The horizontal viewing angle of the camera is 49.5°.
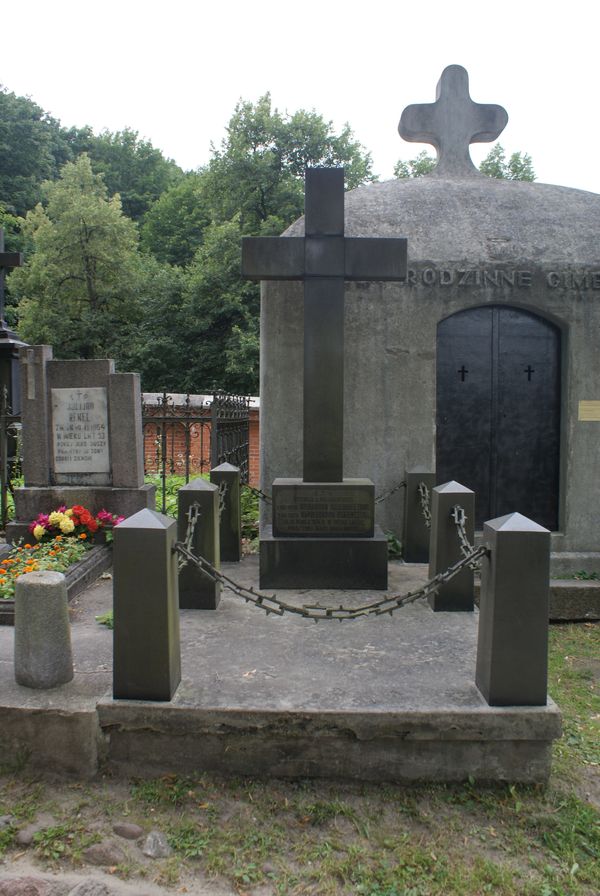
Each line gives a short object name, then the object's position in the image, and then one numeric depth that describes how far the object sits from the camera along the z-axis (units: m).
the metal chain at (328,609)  3.58
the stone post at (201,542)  4.88
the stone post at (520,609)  3.22
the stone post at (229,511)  6.23
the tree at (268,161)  25.59
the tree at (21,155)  35.88
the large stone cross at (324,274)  5.54
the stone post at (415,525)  6.30
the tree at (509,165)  30.56
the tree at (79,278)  26.72
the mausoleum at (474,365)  7.01
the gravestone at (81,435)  6.94
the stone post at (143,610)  3.26
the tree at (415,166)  31.52
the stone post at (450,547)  4.88
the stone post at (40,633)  3.53
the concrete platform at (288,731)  3.23
